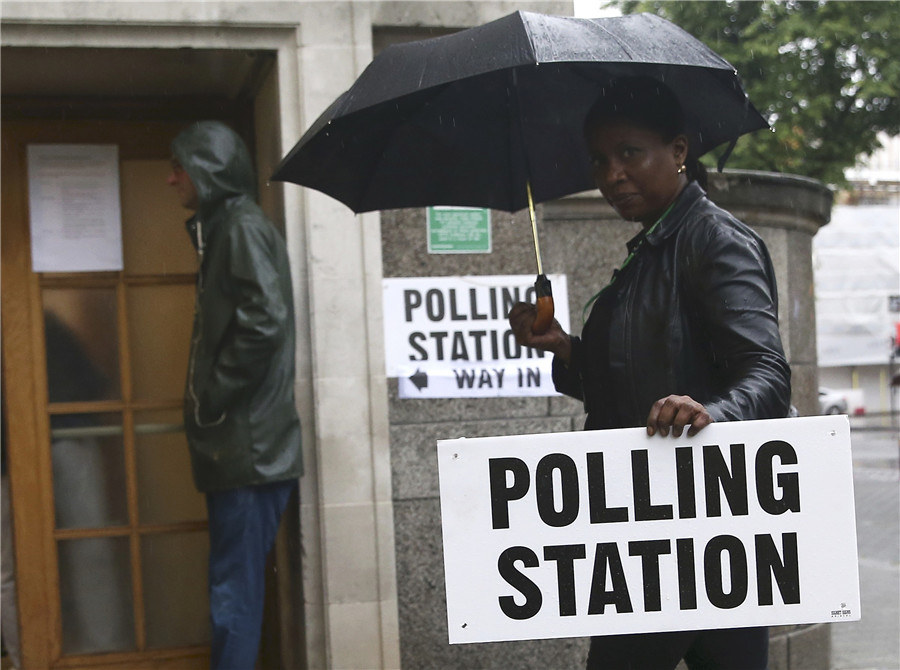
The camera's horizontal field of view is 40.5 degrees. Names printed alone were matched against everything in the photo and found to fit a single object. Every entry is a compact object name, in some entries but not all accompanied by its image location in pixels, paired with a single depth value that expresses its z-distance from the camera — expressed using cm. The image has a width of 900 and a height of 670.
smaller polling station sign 515
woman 263
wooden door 558
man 460
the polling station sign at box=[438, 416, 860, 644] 257
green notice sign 518
